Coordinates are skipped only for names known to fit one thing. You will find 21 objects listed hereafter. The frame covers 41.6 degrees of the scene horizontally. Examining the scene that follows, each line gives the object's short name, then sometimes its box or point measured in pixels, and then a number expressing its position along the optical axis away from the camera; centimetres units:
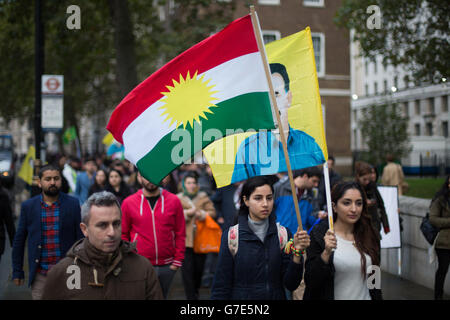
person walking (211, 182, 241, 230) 893
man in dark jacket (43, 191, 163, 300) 323
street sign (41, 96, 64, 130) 1145
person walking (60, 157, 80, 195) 1416
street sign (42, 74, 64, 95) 1153
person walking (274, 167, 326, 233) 696
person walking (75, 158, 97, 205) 1113
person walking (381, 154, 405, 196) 1502
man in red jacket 620
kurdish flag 468
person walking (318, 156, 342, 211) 902
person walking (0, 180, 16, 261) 766
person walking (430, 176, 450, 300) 727
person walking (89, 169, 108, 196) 930
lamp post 1223
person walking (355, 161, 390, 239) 757
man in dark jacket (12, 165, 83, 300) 579
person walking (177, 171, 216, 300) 765
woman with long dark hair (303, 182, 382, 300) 412
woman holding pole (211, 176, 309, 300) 430
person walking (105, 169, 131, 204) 874
